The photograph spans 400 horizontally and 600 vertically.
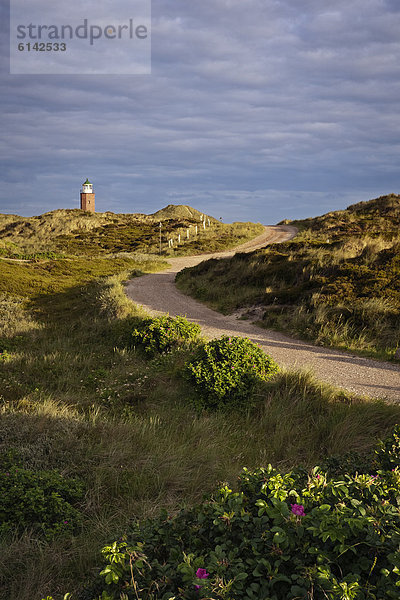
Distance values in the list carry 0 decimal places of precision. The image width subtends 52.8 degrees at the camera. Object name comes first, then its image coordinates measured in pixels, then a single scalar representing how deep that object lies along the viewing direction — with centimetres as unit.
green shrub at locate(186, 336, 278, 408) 648
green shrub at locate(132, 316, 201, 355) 888
